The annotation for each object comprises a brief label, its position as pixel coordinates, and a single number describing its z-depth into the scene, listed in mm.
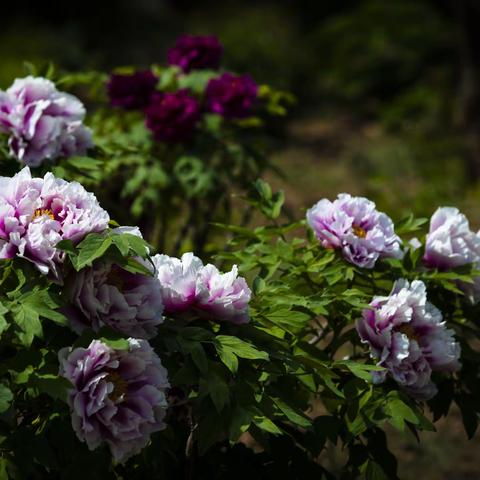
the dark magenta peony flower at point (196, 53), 3998
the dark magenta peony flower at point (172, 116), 3742
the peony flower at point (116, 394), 1886
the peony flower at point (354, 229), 2518
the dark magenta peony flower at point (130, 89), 3816
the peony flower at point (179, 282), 2135
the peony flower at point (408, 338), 2381
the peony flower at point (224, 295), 2133
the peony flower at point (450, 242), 2639
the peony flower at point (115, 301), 1951
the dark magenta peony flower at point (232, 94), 3752
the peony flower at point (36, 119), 2805
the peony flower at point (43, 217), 1938
